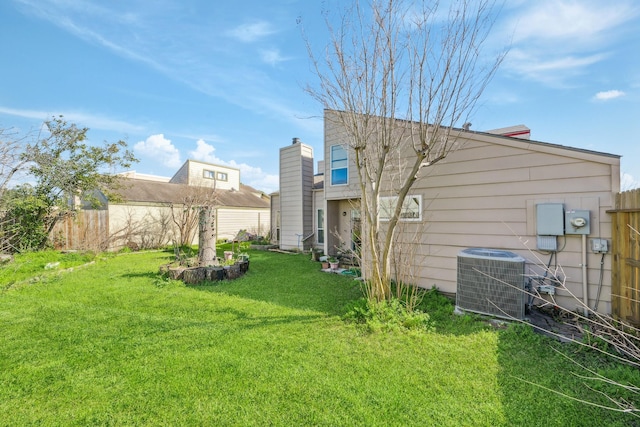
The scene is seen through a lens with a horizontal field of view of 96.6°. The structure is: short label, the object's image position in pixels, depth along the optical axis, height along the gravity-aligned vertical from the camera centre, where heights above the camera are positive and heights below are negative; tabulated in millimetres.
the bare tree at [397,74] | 3594 +1912
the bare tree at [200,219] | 7524 -73
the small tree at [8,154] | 5666 +1290
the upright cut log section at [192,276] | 6434 -1326
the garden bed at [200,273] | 6445 -1299
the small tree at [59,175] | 9922 +1599
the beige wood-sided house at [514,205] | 3945 +191
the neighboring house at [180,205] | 12758 +660
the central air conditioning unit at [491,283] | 3803 -915
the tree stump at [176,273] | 6500 -1273
